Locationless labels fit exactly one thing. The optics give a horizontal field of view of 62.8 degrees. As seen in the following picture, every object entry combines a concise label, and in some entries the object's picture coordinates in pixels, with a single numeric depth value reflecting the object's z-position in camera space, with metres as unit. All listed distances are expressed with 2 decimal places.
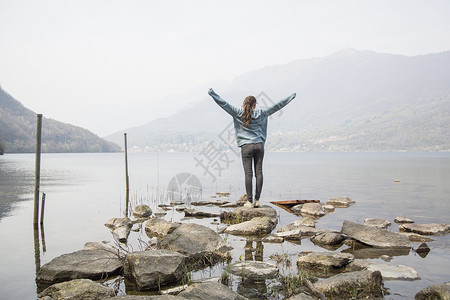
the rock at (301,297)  4.18
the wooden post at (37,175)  9.63
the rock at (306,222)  9.38
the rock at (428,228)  8.52
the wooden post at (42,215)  10.17
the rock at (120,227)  8.51
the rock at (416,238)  7.86
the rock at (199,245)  6.20
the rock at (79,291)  4.47
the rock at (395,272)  5.19
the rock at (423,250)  6.70
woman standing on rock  9.69
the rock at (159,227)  8.69
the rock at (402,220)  10.50
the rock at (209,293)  4.07
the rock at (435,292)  4.20
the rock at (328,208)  13.05
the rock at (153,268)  5.03
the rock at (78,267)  5.38
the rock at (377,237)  7.20
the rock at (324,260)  5.70
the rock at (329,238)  7.57
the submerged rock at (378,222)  9.71
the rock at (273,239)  7.75
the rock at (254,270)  5.34
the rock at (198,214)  11.61
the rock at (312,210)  11.88
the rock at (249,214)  9.97
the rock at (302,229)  8.50
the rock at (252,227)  8.52
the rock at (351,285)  4.56
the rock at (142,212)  12.01
